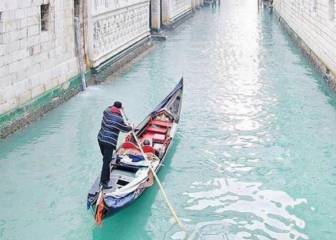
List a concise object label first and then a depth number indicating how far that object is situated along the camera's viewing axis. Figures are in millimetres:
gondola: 7207
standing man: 7827
